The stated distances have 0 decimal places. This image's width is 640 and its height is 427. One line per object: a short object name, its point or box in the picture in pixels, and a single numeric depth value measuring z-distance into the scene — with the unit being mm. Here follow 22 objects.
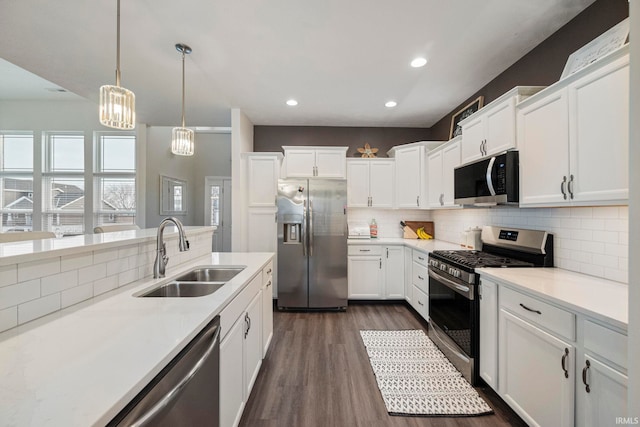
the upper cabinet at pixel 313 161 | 3779
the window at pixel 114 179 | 4828
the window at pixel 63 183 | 4730
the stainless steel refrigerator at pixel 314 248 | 3410
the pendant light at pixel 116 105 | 1622
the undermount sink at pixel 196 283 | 1559
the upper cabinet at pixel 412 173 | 3604
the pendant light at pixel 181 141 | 2449
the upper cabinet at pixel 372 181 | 3943
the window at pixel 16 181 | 4688
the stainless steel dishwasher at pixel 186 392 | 641
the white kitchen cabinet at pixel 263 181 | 3805
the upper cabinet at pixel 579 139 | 1292
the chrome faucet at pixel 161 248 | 1575
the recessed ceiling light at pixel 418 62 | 2388
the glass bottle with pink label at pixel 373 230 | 4055
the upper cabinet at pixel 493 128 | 1970
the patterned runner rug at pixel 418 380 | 1745
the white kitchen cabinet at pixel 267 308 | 2131
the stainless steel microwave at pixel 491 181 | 1967
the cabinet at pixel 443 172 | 2902
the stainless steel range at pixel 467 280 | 1937
